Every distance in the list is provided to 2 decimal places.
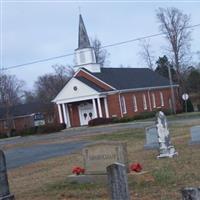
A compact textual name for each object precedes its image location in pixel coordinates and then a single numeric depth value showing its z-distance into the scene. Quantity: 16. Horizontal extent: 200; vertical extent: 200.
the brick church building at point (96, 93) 63.88
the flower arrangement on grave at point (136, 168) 12.41
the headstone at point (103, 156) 12.66
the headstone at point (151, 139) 21.05
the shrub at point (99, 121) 59.06
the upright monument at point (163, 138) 17.03
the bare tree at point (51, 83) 97.95
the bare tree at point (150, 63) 98.75
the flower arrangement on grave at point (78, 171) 13.23
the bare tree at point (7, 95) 83.88
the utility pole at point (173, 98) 74.15
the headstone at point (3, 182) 9.16
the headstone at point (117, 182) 5.92
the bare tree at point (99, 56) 101.75
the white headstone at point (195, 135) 20.20
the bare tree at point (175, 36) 80.89
